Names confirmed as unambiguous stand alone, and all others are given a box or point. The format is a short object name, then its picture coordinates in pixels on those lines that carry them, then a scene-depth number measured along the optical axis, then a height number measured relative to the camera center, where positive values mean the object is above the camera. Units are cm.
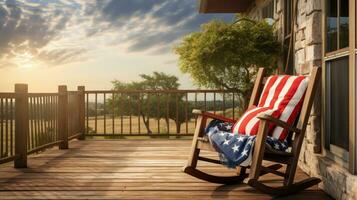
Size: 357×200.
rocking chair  295 -42
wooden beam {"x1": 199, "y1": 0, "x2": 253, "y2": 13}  816 +173
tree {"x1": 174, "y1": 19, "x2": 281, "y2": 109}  547 +55
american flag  305 -36
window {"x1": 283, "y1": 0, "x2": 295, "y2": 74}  478 +70
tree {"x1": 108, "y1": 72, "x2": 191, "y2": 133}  1650 +36
